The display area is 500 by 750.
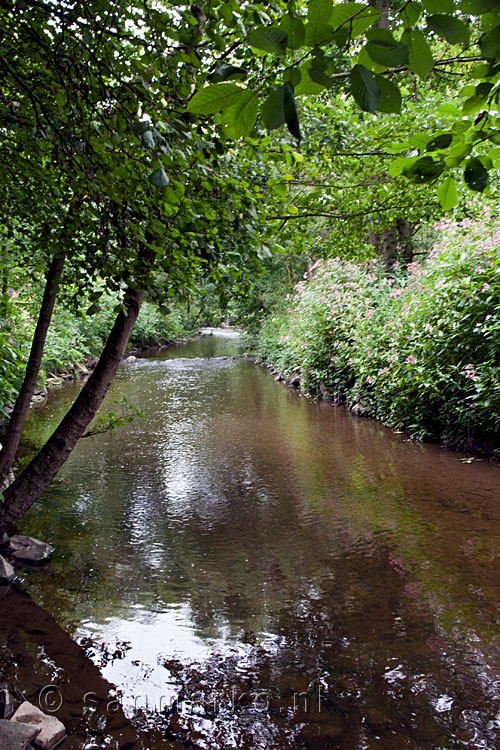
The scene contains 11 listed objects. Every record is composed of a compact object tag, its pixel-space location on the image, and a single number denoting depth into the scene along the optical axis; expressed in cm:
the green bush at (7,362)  457
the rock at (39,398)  1188
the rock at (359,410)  984
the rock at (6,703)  232
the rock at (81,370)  1736
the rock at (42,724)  218
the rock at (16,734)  206
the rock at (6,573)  374
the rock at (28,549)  414
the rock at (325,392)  1191
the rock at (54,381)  1456
